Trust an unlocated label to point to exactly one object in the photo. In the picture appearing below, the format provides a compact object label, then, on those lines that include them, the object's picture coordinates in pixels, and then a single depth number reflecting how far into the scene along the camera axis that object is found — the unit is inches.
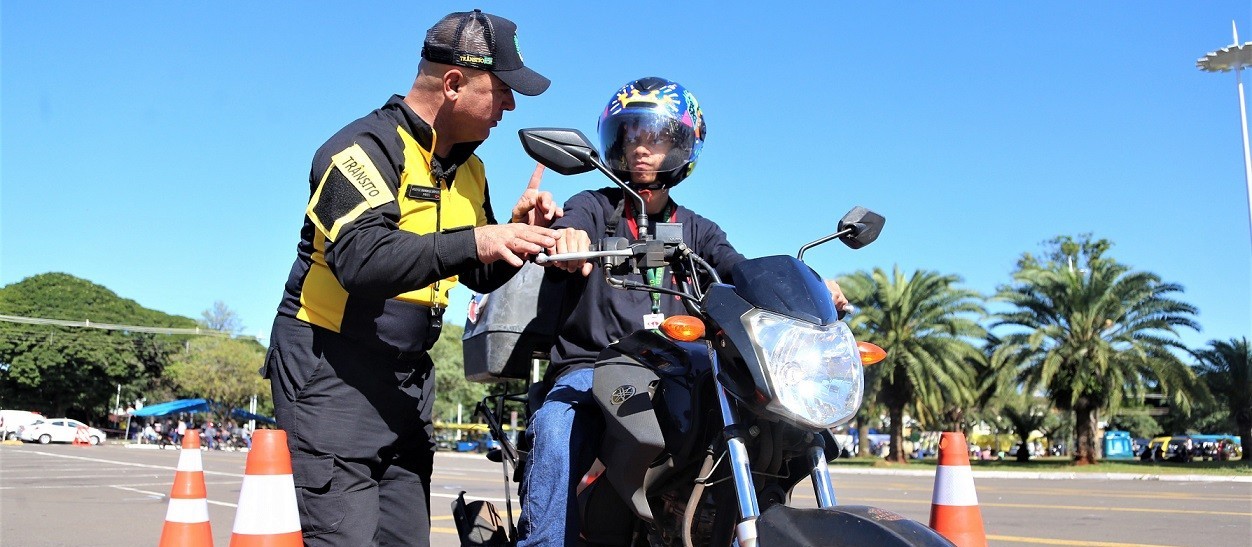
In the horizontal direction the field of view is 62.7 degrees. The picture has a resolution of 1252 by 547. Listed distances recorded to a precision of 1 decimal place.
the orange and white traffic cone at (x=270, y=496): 117.0
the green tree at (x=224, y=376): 2544.3
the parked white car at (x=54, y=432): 1930.4
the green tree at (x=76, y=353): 2255.2
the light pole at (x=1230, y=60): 1137.5
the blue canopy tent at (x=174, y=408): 2289.6
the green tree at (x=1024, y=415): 1414.9
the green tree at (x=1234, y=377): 1380.4
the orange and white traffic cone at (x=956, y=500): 167.8
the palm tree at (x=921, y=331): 1302.9
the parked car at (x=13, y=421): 2037.4
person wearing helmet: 119.8
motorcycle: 91.7
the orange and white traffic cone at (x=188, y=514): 159.2
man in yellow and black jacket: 104.4
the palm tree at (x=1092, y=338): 1170.0
